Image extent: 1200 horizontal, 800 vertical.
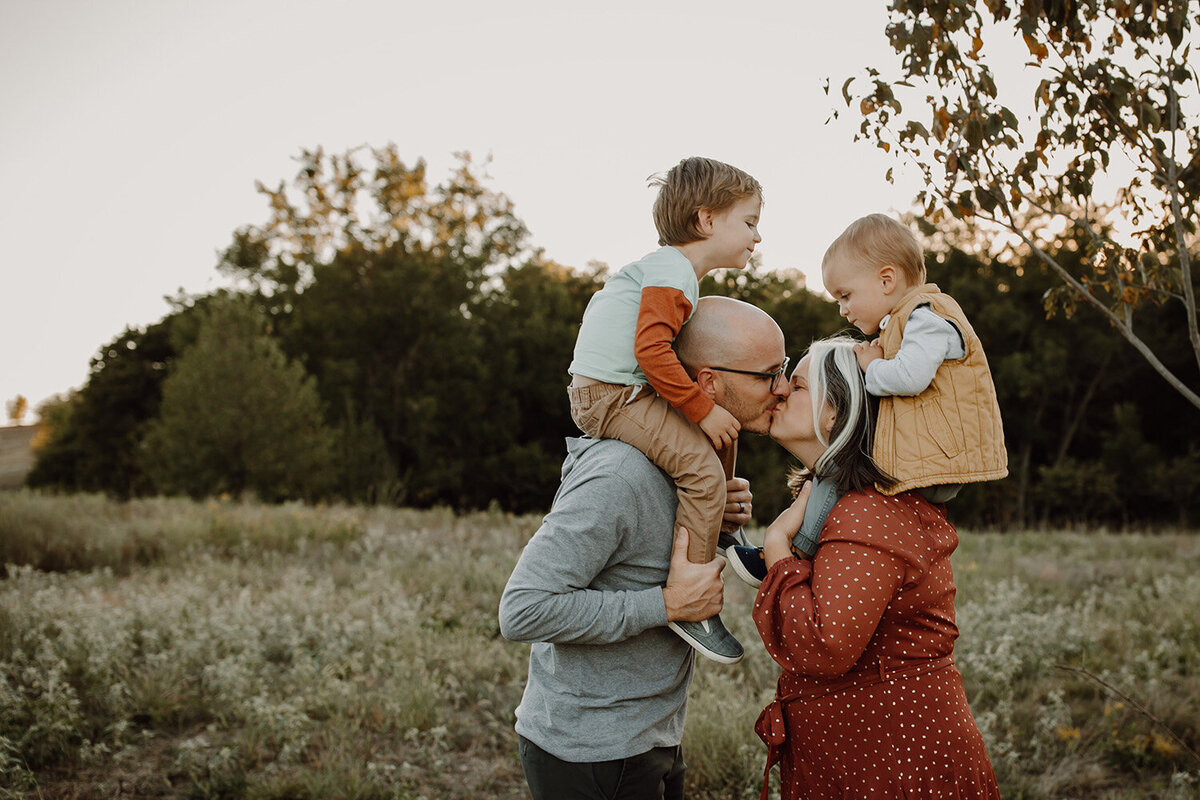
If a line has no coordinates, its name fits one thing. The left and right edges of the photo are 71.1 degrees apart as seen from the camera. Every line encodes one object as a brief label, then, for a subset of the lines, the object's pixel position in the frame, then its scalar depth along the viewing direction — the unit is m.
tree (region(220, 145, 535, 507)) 29.22
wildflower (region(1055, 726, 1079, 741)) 4.80
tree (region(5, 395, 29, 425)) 56.57
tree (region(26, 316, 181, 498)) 32.44
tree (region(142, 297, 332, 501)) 20.39
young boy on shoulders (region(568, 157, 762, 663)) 2.28
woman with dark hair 1.99
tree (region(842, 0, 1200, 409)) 3.08
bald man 2.07
